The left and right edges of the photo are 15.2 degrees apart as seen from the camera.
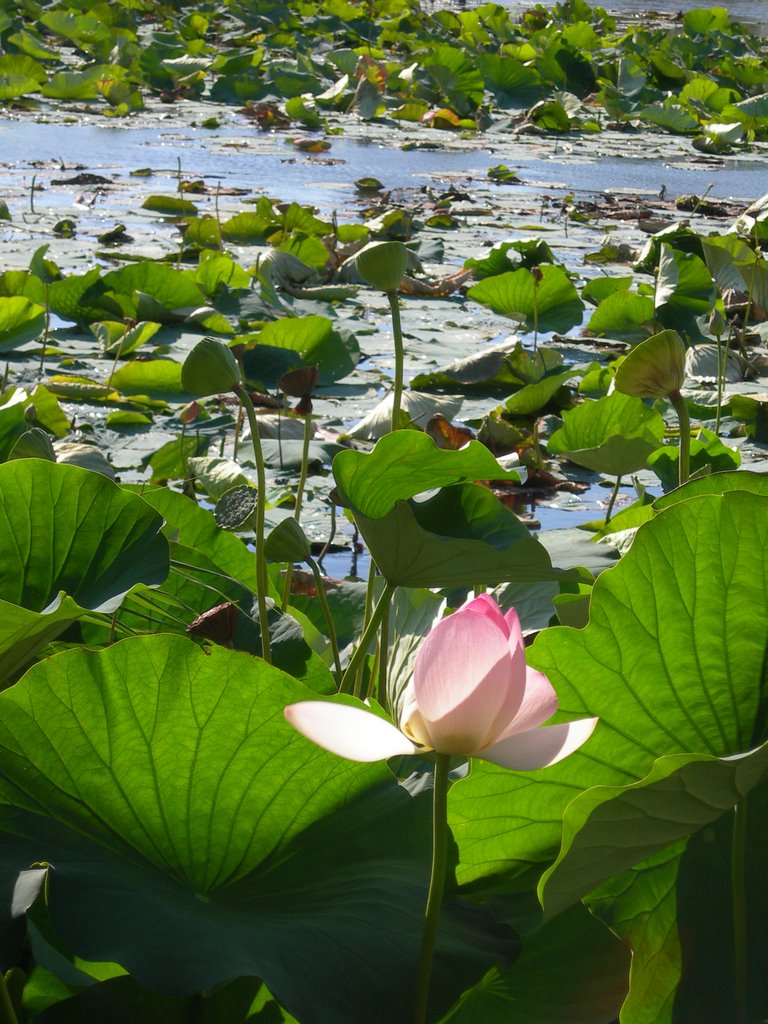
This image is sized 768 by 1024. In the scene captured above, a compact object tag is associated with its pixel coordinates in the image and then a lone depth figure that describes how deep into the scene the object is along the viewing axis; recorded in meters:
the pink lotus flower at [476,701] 2.81
